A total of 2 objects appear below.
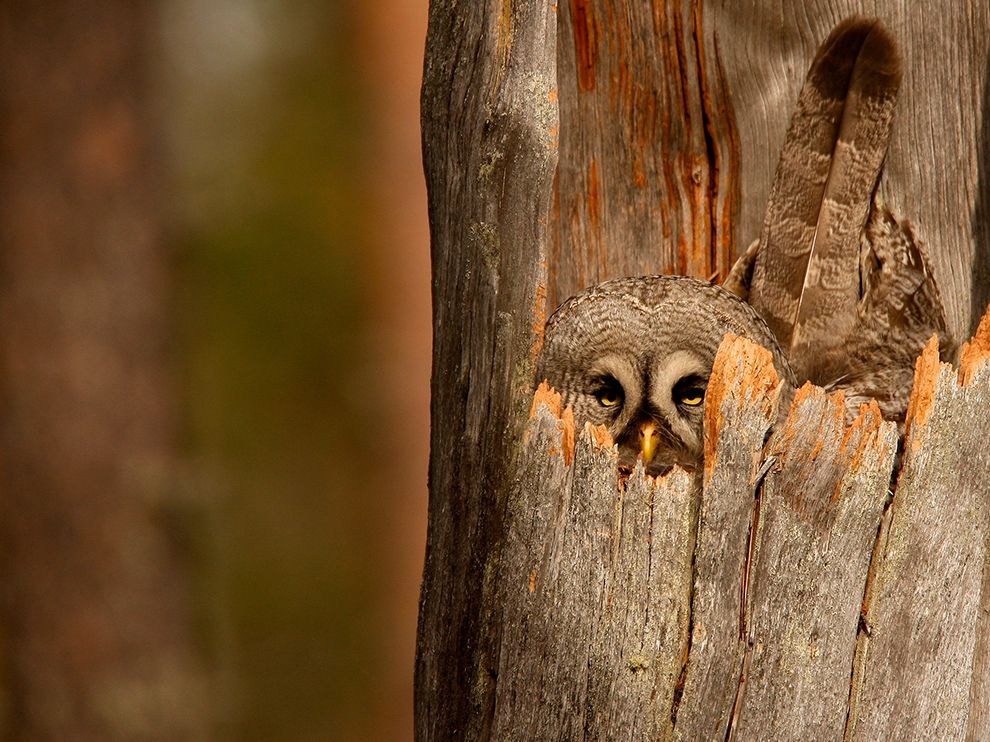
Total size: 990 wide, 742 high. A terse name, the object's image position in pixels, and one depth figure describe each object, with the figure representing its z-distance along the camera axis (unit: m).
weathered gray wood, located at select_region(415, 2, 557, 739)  4.36
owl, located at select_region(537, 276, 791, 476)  5.54
